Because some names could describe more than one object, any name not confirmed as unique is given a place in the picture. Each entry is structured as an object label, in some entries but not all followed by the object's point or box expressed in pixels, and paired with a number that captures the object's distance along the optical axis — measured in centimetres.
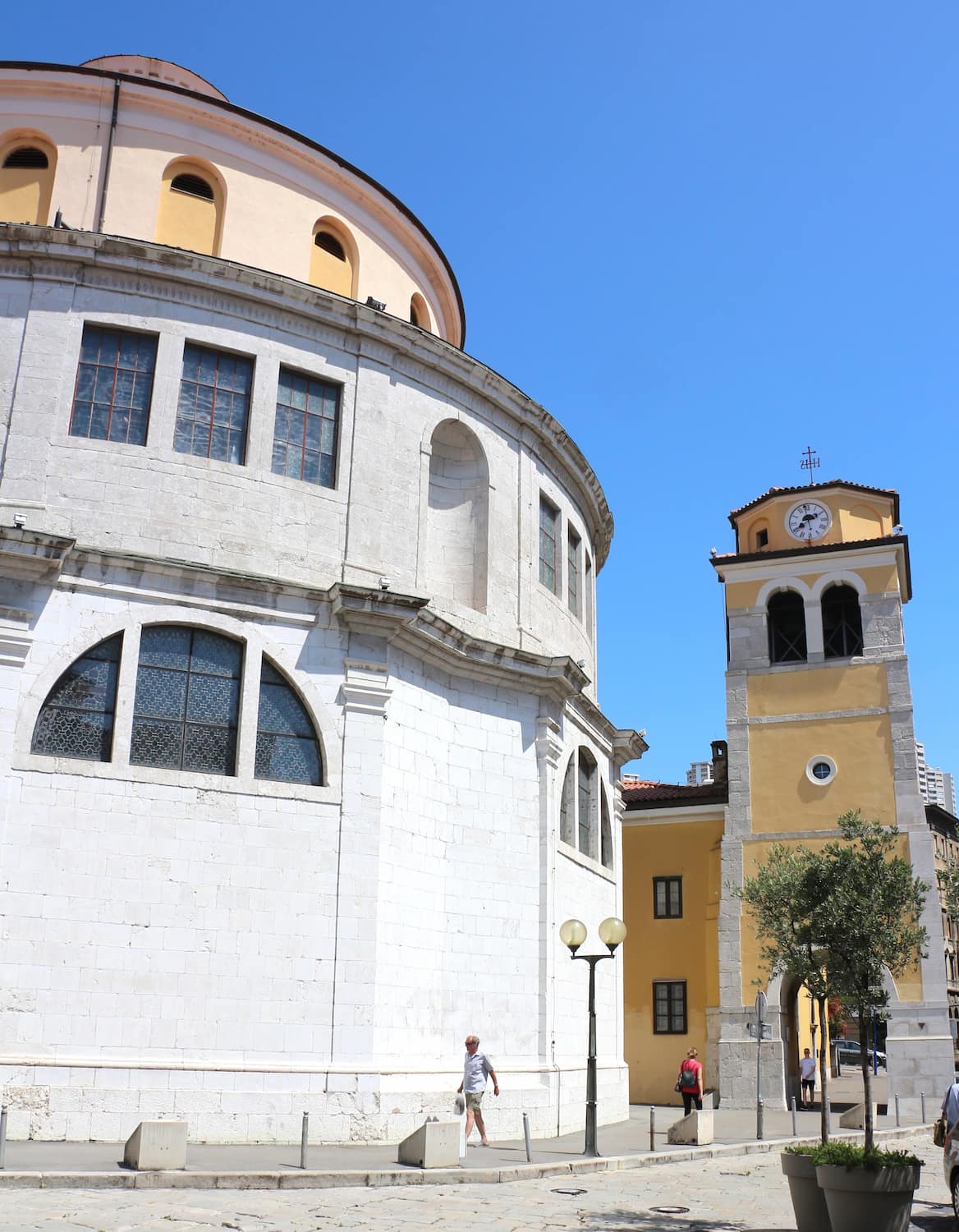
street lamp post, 1778
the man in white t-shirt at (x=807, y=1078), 3306
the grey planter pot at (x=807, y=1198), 1080
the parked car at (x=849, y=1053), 6284
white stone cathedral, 1580
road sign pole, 2008
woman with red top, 2452
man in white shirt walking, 1625
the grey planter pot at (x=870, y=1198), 1021
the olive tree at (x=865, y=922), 1384
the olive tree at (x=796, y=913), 1473
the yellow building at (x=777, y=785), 3216
